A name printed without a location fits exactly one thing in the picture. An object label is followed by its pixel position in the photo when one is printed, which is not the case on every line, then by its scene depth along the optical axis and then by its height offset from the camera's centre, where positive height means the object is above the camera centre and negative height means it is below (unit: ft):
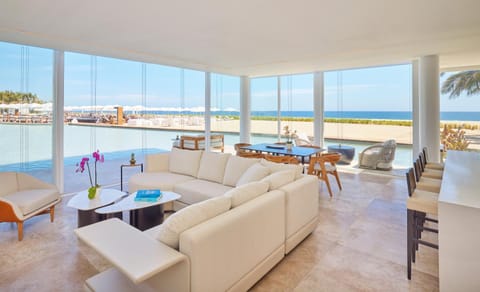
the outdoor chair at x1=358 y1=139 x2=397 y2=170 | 20.81 -0.83
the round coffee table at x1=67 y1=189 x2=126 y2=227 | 9.19 -2.11
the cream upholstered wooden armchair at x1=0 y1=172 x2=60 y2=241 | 9.12 -2.00
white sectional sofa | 4.96 -2.04
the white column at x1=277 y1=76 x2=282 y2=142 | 25.75 +3.99
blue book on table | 9.58 -1.87
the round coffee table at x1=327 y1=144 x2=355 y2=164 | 22.61 -0.37
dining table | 15.65 -0.25
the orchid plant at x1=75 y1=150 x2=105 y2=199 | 9.78 -1.59
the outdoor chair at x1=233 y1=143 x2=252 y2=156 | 18.65 -0.05
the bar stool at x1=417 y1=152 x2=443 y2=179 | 10.58 -1.15
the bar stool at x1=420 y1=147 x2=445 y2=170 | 11.95 -0.94
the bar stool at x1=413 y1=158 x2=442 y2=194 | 8.72 -1.34
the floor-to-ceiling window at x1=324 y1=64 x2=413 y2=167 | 19.57 +3.33
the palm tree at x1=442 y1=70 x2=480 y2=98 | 20.65 +5.12
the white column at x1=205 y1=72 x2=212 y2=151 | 23.09 +4.02
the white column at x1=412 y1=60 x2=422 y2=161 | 18.02 +2.33
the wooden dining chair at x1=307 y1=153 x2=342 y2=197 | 14.60 -1.09
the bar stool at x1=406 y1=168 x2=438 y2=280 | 6.81 -1.68
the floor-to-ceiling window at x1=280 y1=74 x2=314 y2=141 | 23.84 +4.07
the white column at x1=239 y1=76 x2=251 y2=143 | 26.40 +3.87
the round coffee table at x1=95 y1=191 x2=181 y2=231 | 8.99 -2.37
